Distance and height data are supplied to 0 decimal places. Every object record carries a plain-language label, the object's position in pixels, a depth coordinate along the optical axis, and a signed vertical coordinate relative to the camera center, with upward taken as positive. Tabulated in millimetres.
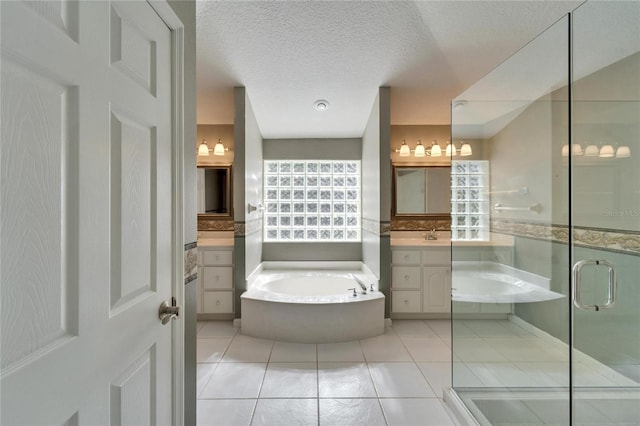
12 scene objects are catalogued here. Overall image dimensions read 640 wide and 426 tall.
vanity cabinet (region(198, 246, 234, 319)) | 3592 -801
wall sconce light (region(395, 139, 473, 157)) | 4324 +860
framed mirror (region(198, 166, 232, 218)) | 4363 +291
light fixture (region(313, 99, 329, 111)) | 3605 +1265
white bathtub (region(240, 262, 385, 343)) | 2965 -1017
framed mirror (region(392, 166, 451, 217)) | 4336 +303
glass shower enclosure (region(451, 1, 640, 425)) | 1465 -109
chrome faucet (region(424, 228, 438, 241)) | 4148 -326
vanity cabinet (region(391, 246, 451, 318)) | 3596 -816
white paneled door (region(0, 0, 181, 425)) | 613 -3
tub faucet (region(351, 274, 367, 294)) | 3309 -811
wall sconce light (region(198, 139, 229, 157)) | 4301 +873
